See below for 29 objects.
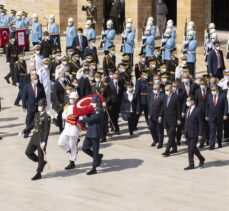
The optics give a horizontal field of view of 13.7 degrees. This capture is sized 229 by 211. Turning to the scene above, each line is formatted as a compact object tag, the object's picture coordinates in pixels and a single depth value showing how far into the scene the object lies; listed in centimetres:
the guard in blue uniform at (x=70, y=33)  3559
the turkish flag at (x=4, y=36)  3700
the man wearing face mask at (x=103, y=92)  2356
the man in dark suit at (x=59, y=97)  2423
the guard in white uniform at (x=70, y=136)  2080
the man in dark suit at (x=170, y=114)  2200
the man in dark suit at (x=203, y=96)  2305
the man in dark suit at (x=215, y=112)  2261
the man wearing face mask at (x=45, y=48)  3369
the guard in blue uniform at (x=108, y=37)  3388
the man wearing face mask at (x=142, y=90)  2472
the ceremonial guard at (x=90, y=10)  4044
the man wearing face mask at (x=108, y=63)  2855
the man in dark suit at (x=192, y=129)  2073
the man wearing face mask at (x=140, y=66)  2771
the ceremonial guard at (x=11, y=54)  3167
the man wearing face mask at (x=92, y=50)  3043
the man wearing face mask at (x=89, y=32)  3434
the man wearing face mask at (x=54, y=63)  2805
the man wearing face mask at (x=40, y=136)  2003
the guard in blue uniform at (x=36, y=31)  3769
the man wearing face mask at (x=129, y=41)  3300
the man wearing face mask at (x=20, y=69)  2992
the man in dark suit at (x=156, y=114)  2264
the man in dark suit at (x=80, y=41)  3325
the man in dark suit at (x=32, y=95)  2398
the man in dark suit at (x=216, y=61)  2912
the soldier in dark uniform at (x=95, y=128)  2042
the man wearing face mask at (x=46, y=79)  2695
